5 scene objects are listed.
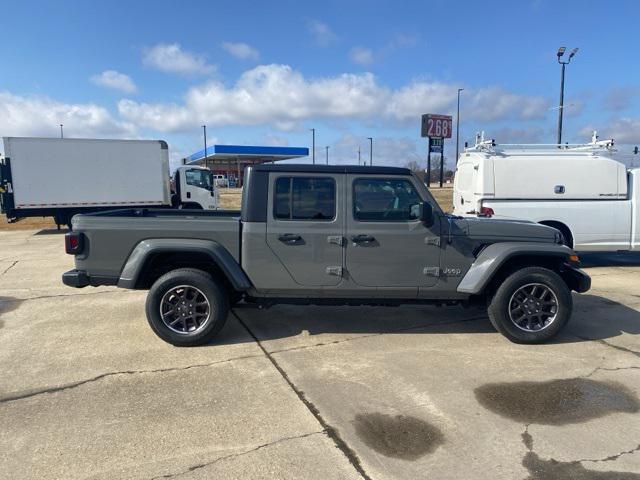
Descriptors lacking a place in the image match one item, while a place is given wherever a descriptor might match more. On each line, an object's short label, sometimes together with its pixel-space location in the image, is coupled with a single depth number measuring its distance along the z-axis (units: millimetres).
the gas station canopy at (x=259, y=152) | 59406
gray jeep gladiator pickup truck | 4684
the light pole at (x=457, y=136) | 42488
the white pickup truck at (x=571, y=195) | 8812
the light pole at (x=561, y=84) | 19478
